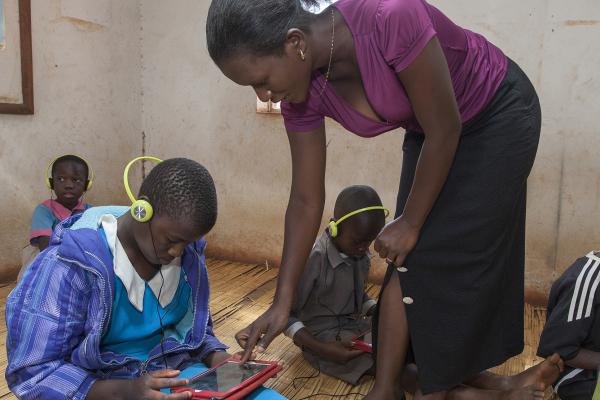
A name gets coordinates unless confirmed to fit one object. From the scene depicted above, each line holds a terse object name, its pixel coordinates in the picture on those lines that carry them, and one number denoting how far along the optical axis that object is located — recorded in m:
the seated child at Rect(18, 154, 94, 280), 2.66
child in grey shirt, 2.03
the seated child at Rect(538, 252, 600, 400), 1.59
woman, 1.03
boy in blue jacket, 1.08
